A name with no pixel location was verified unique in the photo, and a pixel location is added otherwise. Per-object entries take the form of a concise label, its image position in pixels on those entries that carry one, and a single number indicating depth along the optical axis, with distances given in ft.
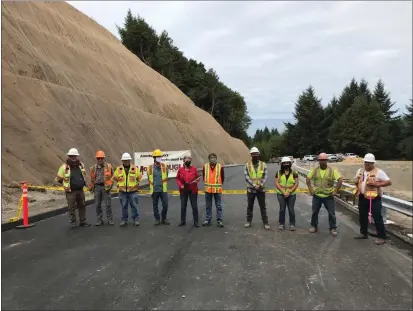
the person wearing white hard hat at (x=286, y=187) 32.40
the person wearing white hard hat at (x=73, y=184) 34.04
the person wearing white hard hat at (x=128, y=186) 34.47
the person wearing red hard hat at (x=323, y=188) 31.19
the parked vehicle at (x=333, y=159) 202.26
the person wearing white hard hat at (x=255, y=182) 33.01
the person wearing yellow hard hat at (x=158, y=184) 34.40
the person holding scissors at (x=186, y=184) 33.86
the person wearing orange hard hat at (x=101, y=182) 35.01
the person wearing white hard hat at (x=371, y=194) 28.27
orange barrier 33.40
